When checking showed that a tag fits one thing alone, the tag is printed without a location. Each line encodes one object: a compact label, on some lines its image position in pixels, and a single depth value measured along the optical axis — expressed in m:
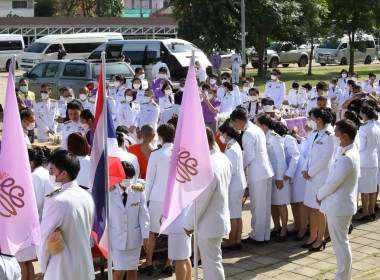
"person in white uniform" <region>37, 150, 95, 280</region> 6.03
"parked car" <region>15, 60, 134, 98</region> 21.03
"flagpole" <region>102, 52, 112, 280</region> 6.71
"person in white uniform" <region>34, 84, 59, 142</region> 14.91
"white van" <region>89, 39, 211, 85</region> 25.67
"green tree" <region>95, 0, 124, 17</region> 74.75
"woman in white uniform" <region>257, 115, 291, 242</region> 10.40
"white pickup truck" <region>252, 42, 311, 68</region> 42.47
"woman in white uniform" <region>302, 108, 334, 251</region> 9.64
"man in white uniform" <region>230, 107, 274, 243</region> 10.02
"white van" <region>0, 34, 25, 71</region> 40.12
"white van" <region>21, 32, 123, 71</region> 34.69
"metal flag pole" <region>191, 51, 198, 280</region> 7.19
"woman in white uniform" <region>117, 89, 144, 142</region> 15.42
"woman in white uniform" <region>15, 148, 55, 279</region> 7.64
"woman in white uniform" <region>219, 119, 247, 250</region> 9.30
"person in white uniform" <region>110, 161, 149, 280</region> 7.78
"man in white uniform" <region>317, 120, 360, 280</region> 8.25
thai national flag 6.75
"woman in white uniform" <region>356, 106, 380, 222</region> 11.43
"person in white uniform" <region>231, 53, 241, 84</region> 33.47
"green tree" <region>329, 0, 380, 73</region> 36.88
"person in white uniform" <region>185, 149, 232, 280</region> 7.68
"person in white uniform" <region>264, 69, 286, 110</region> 19.97
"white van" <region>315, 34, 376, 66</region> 45.59
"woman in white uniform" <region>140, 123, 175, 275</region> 8.48
